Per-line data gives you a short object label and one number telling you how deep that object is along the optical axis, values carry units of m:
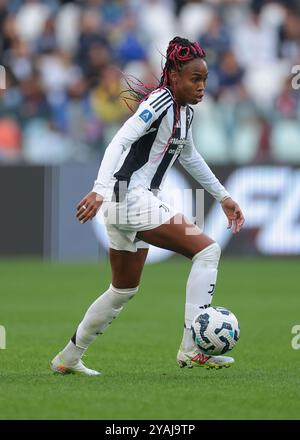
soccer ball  14.43
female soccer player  14.77
